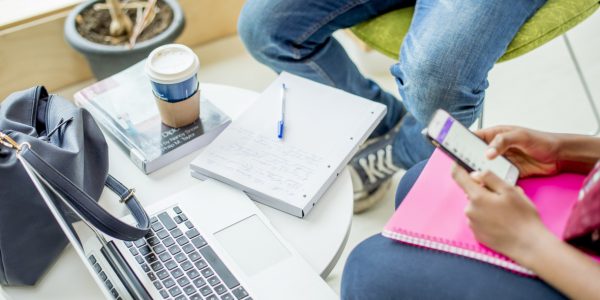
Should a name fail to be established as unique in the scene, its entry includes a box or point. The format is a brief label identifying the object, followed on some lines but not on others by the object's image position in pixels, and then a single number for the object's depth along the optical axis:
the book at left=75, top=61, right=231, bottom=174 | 0.97
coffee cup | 0.92
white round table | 0.81
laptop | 0.78
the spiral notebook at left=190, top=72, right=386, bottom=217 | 0.89
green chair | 1.05
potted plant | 1.46
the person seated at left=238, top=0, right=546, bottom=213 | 1.02
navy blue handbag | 0.75
